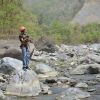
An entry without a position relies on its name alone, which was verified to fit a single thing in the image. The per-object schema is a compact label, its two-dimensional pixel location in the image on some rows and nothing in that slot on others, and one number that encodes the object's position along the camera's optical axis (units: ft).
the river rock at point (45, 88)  62.10
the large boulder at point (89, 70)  90.33
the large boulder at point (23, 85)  58.87
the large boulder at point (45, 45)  163.53
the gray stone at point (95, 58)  106.63
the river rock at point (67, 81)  71.82
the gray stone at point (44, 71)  83.97
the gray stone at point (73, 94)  54.75
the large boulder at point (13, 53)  102.40
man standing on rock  64.39
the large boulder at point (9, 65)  75.25
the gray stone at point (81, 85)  68.20
